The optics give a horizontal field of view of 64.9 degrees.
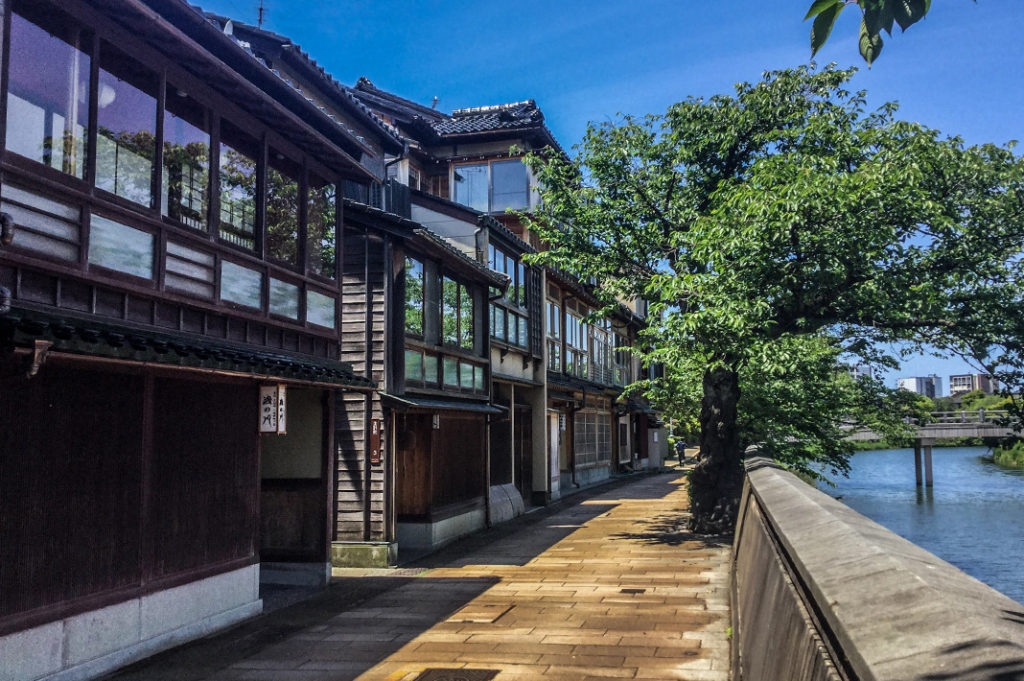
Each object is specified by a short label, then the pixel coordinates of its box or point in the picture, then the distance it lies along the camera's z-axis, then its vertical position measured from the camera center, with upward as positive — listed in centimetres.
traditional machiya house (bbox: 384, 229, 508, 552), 1720 +36
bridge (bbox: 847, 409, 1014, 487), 4775 -123
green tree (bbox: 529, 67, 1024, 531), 1475 +358
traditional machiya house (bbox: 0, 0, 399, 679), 764 +115
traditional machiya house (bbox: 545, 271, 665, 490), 2941 +108
